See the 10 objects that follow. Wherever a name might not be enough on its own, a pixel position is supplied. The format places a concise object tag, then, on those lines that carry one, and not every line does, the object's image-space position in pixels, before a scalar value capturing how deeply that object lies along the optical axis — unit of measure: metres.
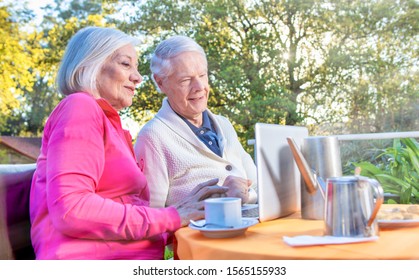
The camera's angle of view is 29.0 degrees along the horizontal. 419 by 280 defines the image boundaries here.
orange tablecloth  1.36
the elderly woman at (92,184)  1.57
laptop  1.57
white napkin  1.39
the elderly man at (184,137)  2.04
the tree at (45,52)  7.21
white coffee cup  1.50
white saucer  1.48
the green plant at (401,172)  3.35
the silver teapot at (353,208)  1.41
